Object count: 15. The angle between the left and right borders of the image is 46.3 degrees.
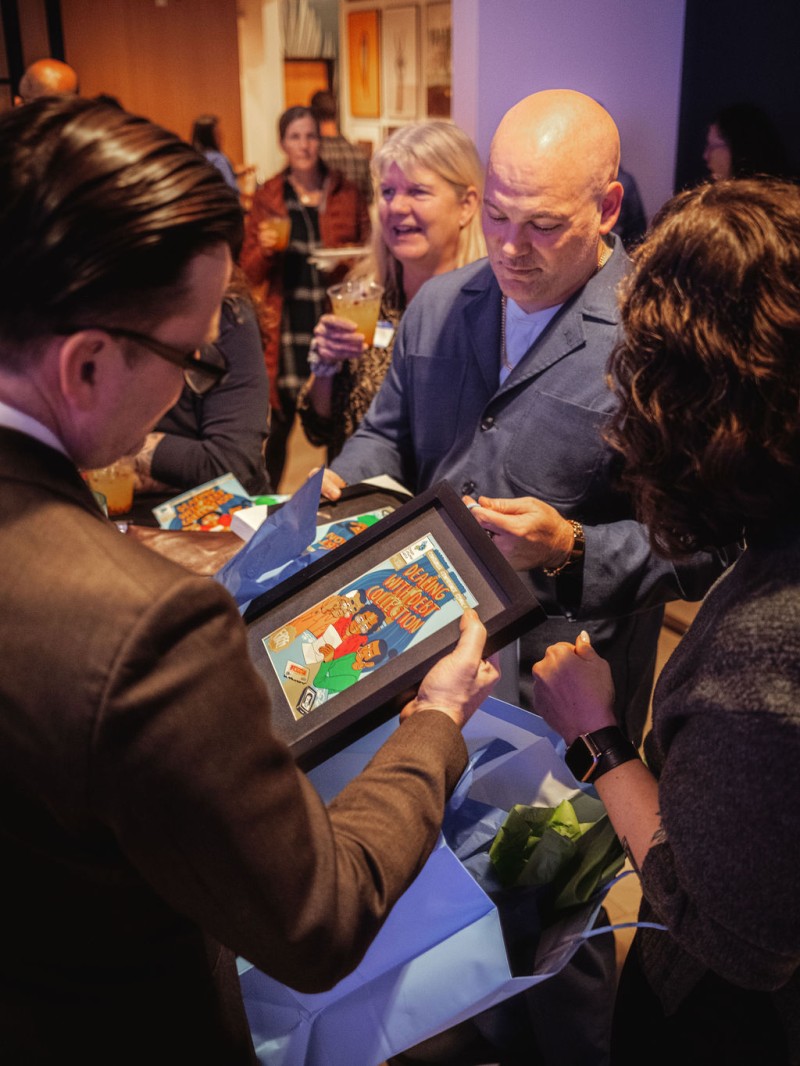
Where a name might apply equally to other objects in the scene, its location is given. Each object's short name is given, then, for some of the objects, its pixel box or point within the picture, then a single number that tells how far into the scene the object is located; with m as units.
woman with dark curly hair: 0.92
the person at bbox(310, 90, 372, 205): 6.02
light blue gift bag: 1.11
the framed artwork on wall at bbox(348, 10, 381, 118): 7.13
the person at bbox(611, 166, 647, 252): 3.46
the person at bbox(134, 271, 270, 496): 2.42
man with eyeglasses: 0.71
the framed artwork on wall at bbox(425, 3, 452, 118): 6.30
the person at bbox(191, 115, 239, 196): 6.86
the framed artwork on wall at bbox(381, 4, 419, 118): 6.61
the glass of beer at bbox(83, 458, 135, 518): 2.19
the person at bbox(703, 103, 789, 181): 3.28
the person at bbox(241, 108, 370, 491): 4.48
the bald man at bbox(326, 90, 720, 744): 1.70
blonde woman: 2.56
